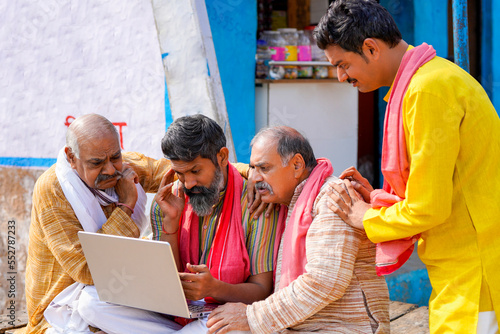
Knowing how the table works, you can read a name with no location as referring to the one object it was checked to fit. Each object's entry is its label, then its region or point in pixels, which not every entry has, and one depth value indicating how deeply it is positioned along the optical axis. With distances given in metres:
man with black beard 3.07
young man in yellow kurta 2.14
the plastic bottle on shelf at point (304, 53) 5.82
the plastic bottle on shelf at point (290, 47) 5.74
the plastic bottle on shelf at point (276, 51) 5.62
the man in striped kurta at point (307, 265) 2.61
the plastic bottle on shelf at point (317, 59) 5.85
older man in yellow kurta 3.17
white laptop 2.65
